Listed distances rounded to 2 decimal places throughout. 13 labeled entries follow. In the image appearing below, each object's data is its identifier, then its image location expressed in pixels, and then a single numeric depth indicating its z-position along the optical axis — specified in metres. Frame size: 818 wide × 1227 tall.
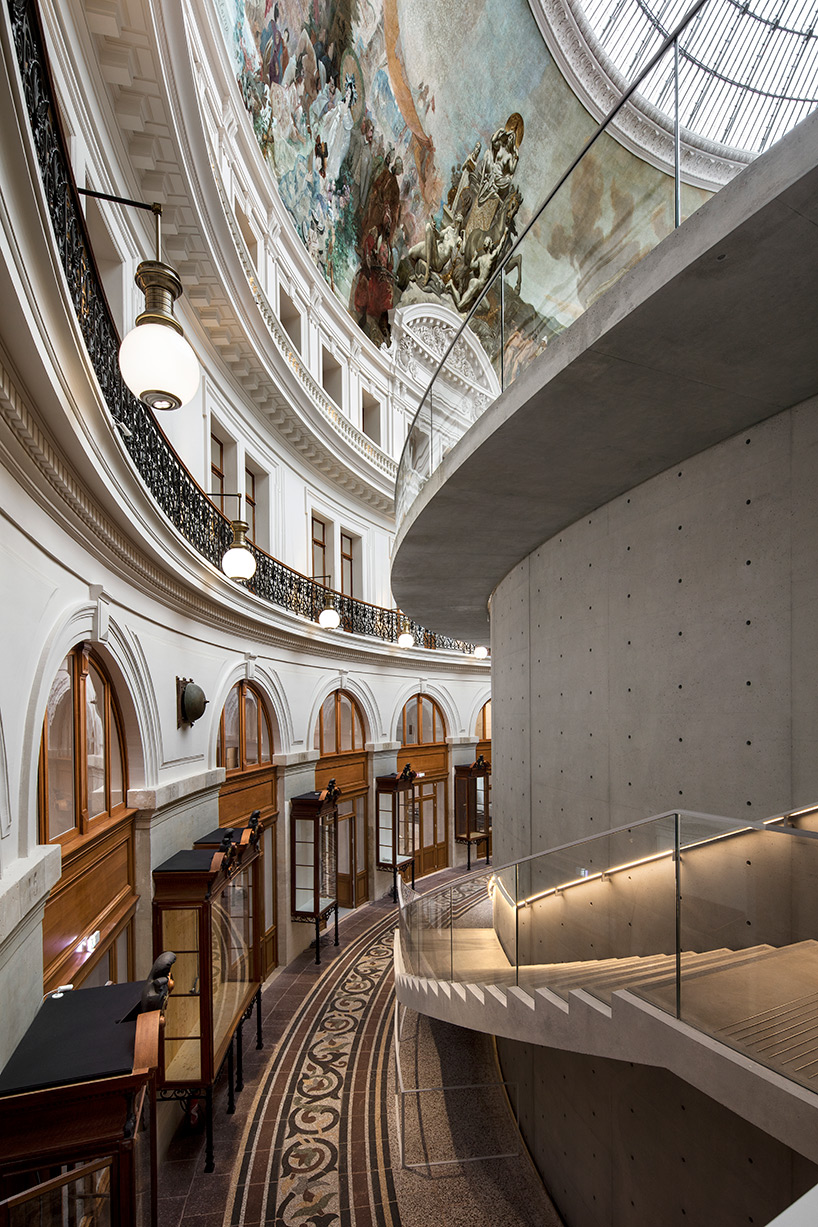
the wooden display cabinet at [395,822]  15.49
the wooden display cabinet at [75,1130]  3.28
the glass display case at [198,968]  6.52
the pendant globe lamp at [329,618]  12.47
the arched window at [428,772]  18.02
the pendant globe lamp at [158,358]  3.15
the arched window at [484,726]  21.18
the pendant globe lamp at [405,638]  15.50
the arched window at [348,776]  14.34
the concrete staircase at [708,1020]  2.81
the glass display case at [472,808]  19.12
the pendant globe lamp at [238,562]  7.94
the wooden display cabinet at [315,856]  12.05
